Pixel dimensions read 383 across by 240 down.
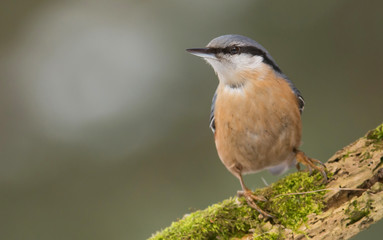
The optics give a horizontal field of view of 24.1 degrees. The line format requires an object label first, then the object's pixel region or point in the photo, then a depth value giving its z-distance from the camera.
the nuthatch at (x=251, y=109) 6.28
